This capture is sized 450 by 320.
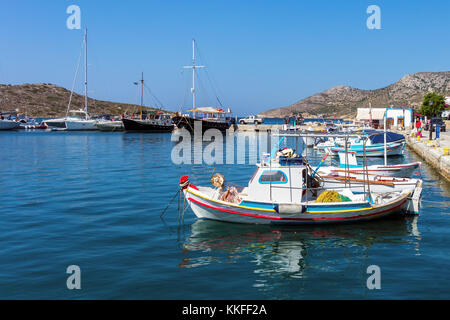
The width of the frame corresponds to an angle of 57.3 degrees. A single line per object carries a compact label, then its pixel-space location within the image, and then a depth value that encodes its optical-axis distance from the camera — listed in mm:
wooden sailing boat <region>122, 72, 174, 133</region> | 85375
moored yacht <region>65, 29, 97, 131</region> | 88625
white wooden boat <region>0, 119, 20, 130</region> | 85562
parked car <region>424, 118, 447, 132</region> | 44484
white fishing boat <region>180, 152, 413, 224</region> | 14539
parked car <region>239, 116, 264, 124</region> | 104700
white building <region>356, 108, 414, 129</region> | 69812
